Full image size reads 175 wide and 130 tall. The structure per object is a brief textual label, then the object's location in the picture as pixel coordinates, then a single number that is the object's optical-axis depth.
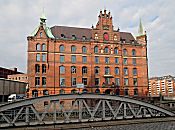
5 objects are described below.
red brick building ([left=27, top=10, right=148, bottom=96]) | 40.91
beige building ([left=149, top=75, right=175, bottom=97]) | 146.25
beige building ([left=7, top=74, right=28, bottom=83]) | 80.74
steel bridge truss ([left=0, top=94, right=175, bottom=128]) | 16.53
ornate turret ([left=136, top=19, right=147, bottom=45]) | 49.53
